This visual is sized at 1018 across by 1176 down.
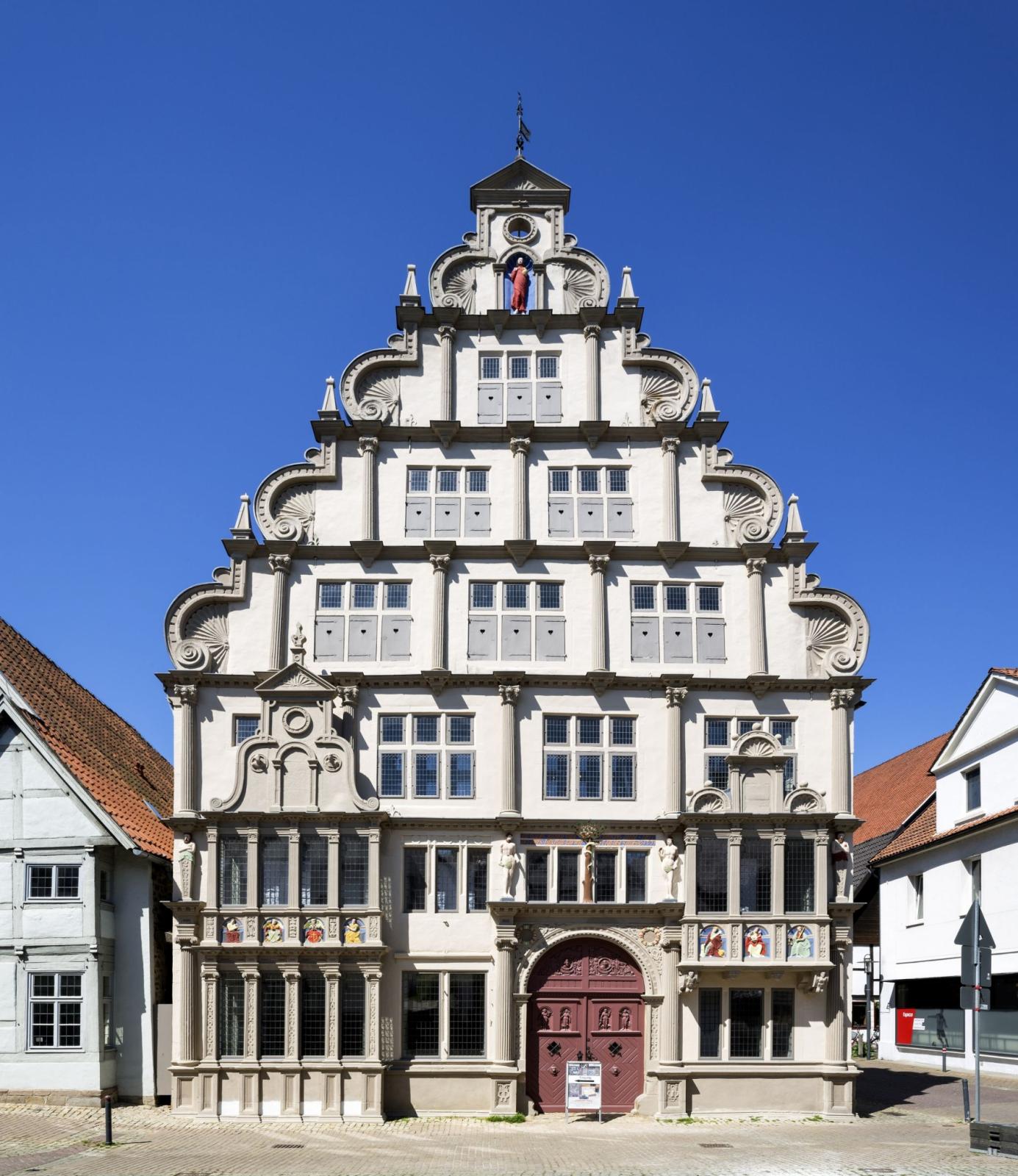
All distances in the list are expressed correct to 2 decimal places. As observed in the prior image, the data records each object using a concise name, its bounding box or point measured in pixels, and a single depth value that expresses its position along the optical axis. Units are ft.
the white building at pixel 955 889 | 123.85
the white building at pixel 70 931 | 98.78
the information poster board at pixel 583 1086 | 94.22
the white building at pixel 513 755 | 97.04
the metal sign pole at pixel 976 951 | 78.02
